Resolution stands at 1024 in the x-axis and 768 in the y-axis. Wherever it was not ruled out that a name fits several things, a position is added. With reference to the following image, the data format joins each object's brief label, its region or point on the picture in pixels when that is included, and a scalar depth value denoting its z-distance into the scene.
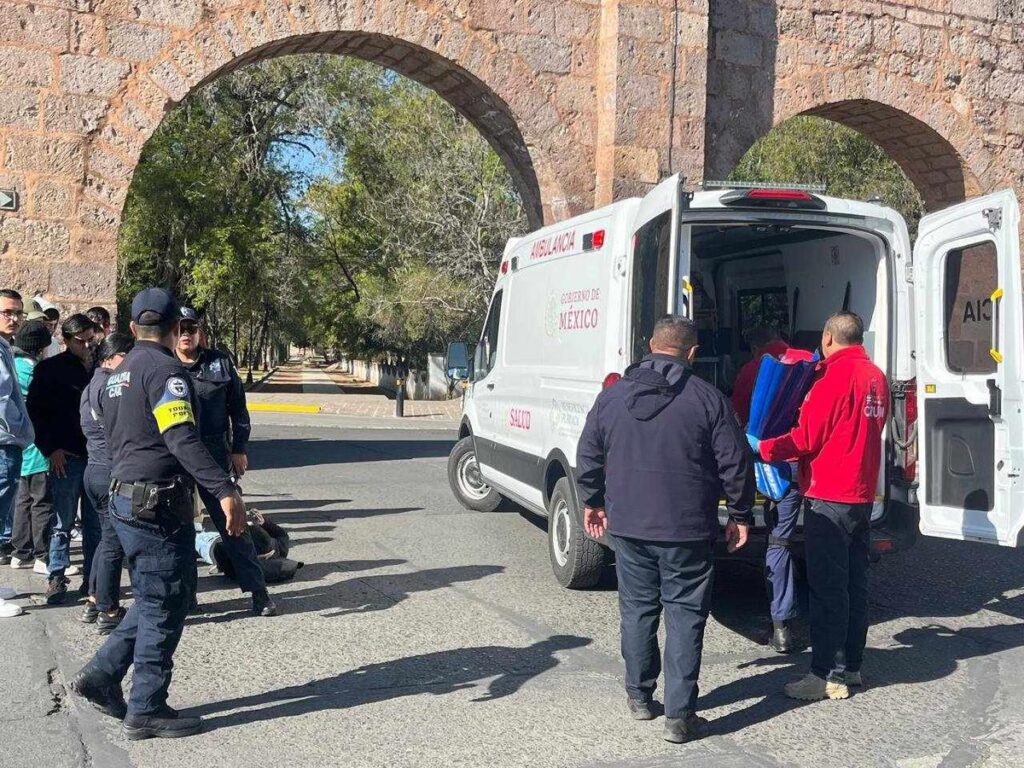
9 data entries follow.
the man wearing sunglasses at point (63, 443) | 6.65
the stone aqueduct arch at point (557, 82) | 9.41
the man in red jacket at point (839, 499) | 5.08
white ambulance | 5.86
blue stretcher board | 5.79
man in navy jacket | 4.55
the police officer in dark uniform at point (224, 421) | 6.39
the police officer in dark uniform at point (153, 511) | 4.43
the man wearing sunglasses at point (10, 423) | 6.23
